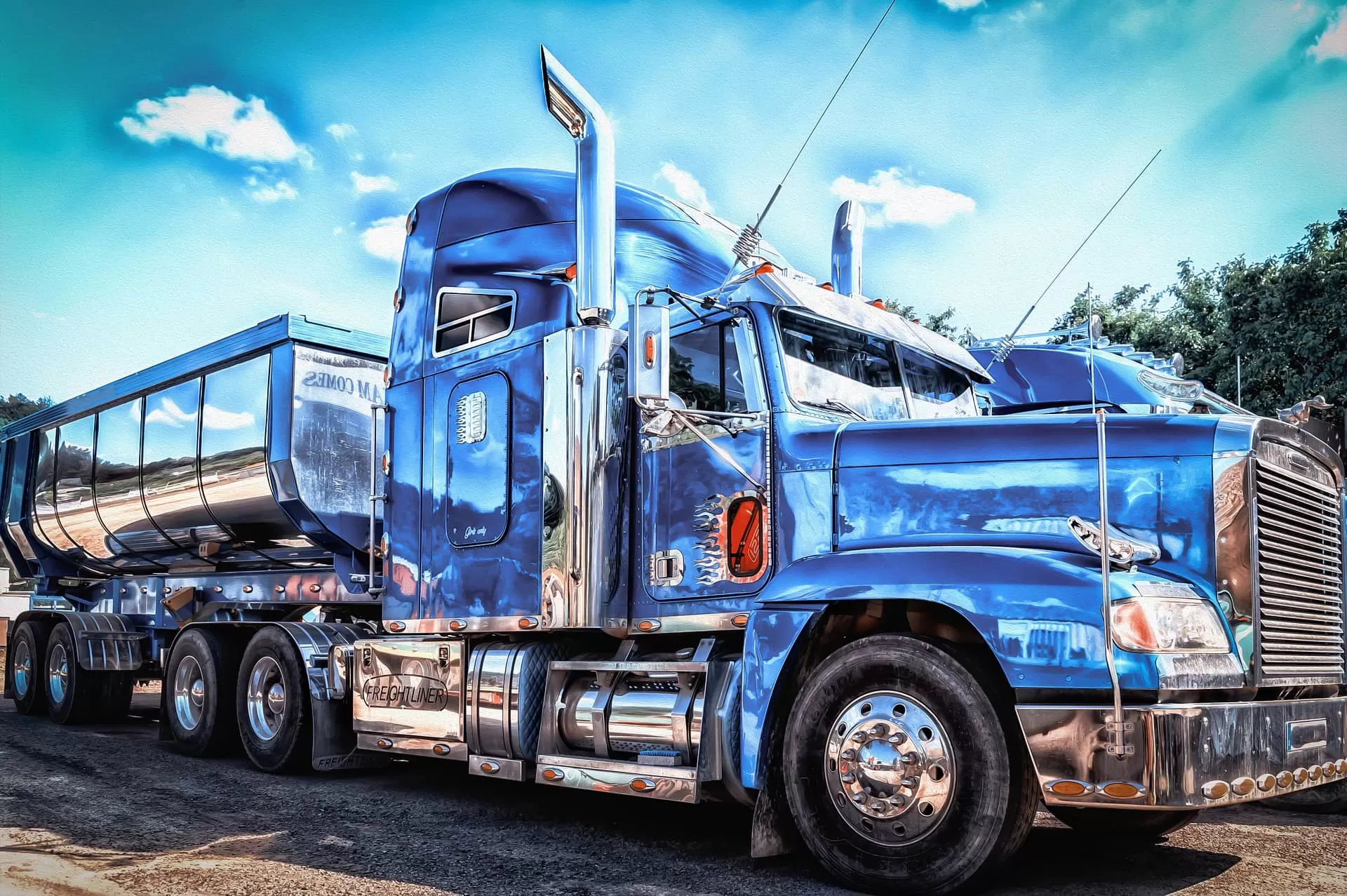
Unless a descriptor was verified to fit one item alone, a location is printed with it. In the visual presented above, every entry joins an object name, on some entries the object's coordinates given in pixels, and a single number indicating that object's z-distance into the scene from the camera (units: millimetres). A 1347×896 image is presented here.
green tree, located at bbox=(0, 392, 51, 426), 52375
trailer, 4719
